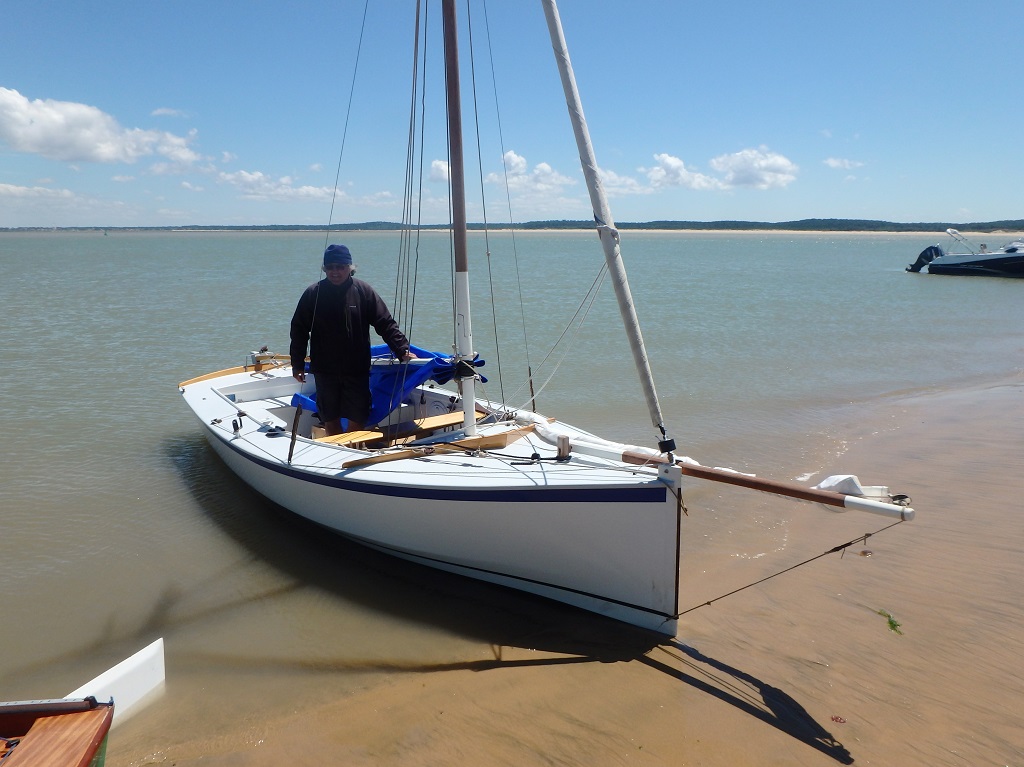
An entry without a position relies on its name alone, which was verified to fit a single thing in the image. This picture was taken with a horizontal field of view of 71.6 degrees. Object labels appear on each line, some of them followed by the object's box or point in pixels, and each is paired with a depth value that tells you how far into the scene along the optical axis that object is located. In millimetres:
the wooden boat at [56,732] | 3004
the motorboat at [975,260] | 35781
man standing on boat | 6512
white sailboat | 4781
